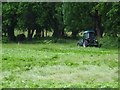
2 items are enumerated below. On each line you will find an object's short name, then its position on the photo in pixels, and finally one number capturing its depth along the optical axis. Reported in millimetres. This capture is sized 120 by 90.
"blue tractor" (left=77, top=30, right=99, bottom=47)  42716
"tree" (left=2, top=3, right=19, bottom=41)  61781
